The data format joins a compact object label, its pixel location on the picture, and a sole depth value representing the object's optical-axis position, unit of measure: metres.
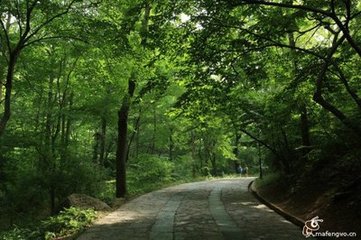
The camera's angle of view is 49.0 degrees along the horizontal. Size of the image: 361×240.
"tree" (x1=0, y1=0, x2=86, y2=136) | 10.15
